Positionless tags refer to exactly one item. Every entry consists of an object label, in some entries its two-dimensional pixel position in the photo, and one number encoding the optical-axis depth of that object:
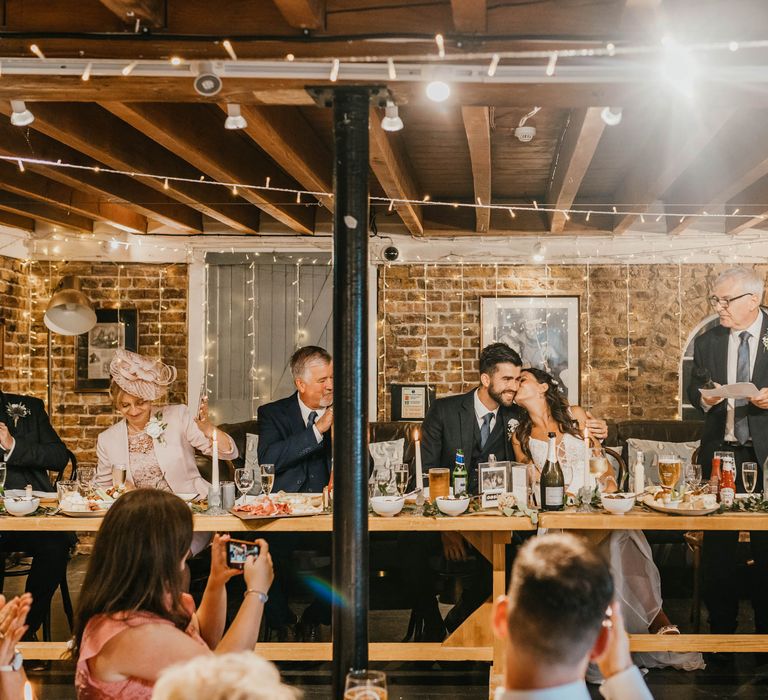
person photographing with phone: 1.89
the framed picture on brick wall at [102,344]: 6.82
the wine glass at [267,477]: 3.68
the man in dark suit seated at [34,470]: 4.11
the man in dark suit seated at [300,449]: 4.13
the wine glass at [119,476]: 3.81
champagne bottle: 3.48
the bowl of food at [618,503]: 3.41
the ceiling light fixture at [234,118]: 2.97
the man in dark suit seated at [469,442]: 4.12
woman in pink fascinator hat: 4.21
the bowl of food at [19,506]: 3.48
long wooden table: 3.37
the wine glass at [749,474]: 3.62
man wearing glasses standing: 4.18
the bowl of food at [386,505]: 3.41
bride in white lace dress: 3.85
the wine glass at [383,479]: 3.55
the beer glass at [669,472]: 3.55
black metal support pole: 2.80
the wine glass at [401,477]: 3.65
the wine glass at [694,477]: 3.62
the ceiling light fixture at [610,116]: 3.08
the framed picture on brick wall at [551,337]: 6.64
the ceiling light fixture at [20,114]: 3.02
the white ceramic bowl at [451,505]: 3.41
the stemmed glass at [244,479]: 3.56
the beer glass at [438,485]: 3.59
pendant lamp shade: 5.97
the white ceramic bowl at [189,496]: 3.80
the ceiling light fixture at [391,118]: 2.96
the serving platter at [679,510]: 3.38
